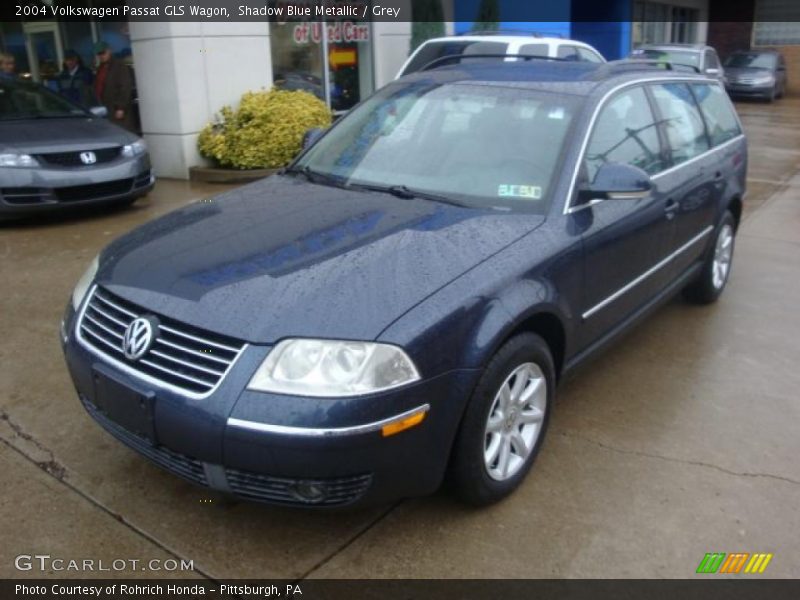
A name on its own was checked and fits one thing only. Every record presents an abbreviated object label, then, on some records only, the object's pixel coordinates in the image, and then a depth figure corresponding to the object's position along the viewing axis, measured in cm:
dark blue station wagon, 245
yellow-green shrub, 905
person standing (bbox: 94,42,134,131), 997
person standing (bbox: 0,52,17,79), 1080
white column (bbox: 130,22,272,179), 915
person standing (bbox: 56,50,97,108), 1216
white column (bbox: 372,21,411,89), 1219
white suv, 929
